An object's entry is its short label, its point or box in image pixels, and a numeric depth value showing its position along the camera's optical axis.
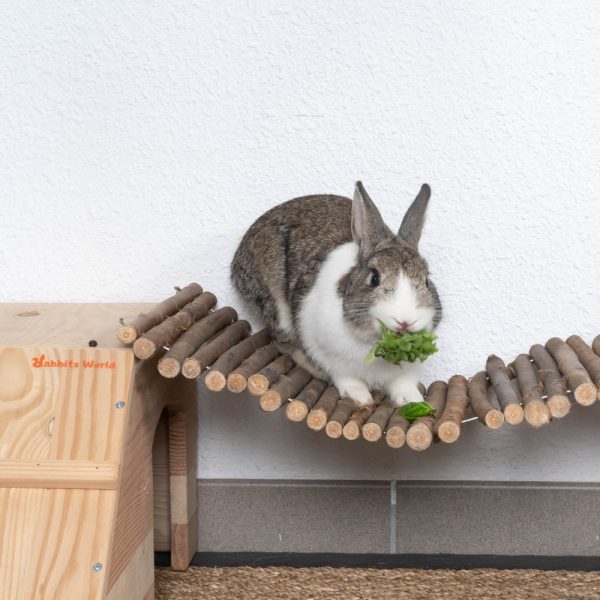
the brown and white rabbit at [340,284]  2.08
